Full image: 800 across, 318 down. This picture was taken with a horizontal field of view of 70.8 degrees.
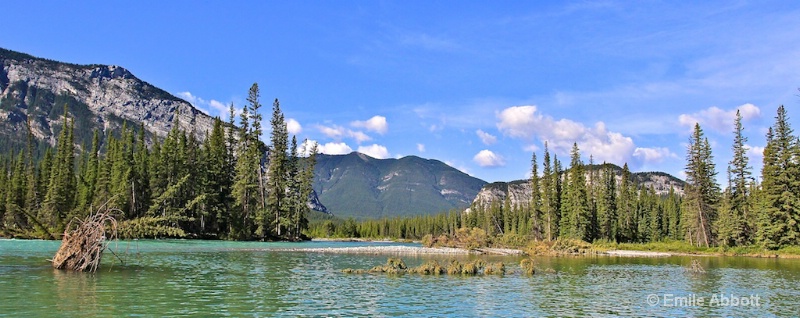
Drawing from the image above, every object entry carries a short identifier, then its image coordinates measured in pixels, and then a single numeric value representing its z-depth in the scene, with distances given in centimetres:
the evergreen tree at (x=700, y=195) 8388
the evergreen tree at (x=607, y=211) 10219
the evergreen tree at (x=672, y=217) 11694
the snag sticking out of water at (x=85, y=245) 2864
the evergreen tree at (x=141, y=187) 9075
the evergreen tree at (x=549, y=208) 10200
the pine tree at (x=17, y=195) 8308
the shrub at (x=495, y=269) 3722
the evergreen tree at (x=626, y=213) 10919
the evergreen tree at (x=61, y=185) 8494
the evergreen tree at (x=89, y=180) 8906
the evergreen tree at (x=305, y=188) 9794
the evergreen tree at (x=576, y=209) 9550
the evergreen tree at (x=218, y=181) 8931
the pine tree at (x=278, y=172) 8944
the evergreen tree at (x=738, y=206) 7950
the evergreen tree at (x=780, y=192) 7100
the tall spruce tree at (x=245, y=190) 8538
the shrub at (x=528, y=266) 3738
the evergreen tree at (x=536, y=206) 10825
